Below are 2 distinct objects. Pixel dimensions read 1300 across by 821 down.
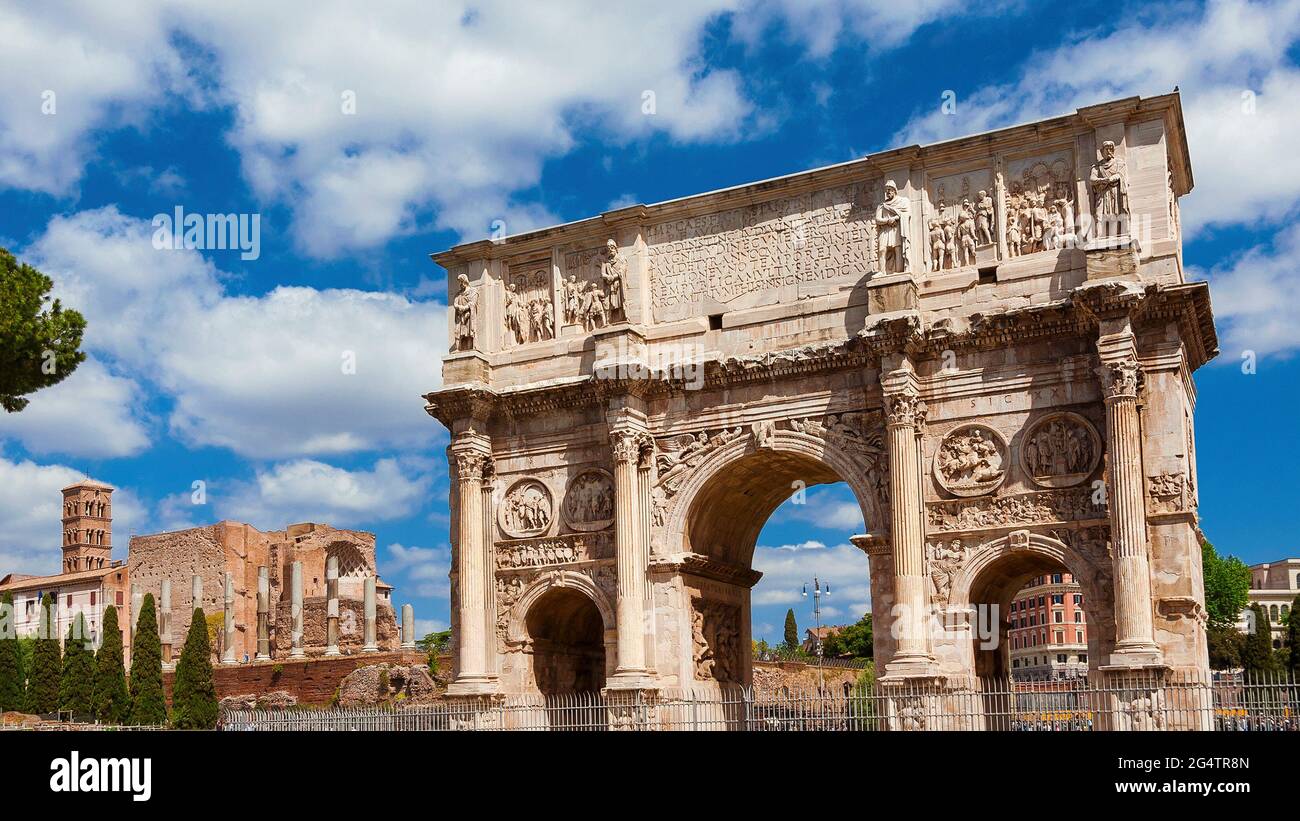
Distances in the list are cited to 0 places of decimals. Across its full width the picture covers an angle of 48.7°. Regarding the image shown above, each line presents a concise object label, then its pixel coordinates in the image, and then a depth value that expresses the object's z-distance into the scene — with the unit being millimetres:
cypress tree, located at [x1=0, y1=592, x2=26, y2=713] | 50312
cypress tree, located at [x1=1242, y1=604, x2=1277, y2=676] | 55062
